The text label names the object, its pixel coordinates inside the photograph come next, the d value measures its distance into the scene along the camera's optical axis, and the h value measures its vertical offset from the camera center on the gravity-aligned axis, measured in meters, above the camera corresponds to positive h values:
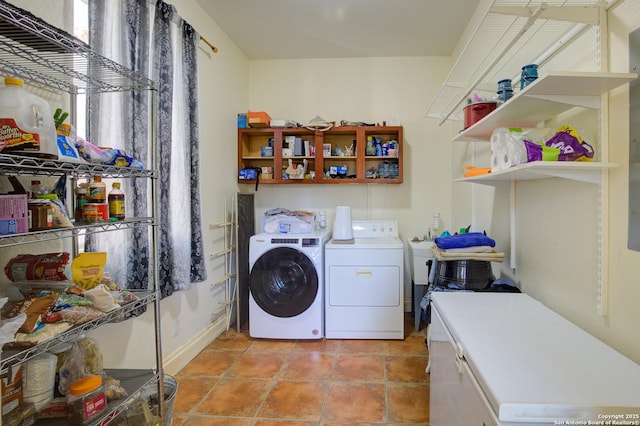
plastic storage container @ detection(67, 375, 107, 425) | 1.08 -0.64
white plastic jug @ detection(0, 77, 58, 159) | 0.86 +0.24
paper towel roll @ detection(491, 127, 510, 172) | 1.36 +0.26
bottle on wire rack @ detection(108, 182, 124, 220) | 1.29 +0.02
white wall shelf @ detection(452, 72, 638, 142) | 0.99 +0.40
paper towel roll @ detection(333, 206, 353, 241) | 3.03 -0.15
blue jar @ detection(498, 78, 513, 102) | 1.44 +0.52
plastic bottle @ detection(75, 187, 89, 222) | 1.21 +0.04
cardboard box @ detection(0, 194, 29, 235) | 0.86 -0.01
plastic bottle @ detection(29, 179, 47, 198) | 1.04 +0.07
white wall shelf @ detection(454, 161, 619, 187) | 1.07 +0.14
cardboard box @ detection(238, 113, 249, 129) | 3.26 +0.88
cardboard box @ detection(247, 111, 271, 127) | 3.13 +0.87
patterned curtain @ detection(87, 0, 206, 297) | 1.57 +0.44
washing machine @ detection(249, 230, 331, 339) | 2.71 -0.64
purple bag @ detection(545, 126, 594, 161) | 1.14 +0.22
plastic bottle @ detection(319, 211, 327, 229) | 3.35 -0.11
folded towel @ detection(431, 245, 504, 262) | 1.76 -0.25
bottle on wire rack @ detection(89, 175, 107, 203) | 1.21 +0.07
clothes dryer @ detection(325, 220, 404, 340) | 2.71 -0.68
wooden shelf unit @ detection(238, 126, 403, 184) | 3.14 +0.51
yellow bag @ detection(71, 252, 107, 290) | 1.20 -0.22
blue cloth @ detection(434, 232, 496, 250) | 1.83 -0.18
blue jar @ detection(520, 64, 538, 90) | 1.20 +0.50
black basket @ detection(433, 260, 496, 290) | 1.80 -0.36
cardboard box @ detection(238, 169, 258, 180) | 3.24 +0.35
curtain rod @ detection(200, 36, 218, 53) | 2.51 +1.31
